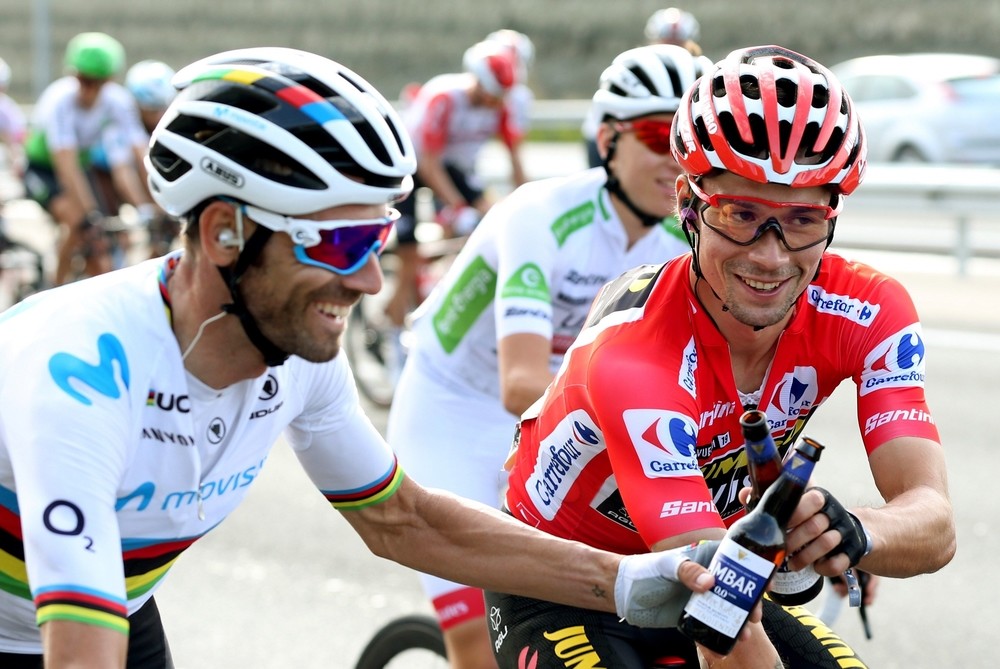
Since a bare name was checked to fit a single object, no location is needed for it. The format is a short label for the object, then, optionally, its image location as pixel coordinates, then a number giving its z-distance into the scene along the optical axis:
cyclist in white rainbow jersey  2.80
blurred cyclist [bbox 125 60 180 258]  13.05
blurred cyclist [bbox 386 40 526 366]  11.87
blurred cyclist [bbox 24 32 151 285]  13.66
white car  21.00
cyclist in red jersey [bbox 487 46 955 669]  3.26
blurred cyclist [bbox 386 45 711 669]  4.93
